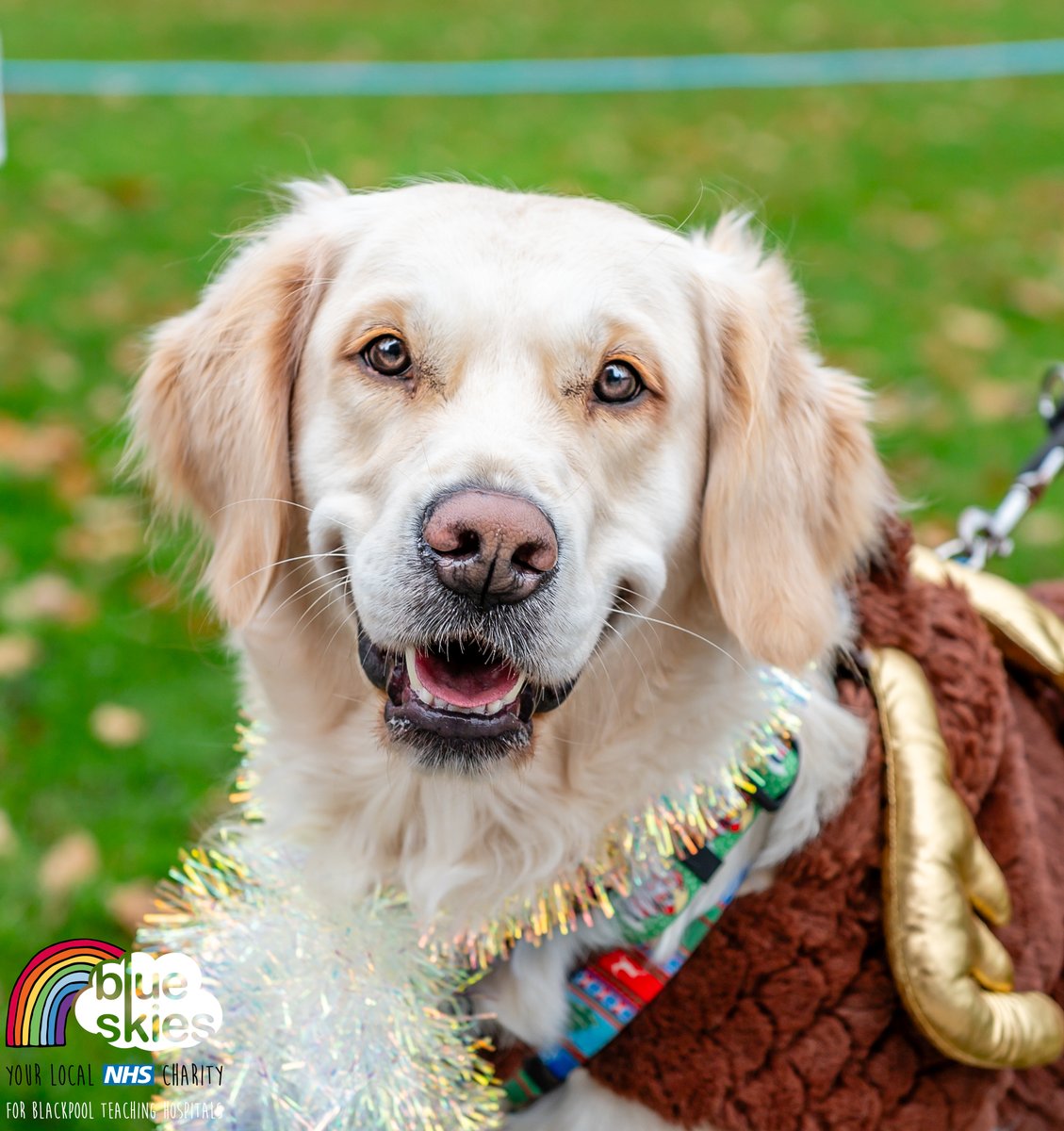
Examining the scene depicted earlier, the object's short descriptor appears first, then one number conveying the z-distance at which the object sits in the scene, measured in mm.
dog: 1953
